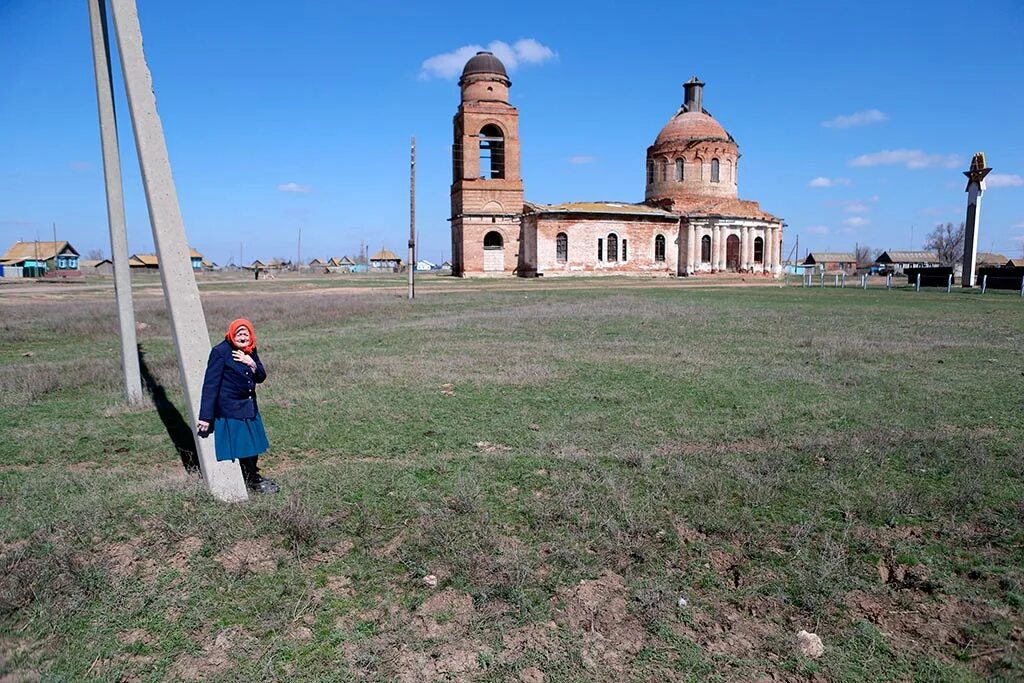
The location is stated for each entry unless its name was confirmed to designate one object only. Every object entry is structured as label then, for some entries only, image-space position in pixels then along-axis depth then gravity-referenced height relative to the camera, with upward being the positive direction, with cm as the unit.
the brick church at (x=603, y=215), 4791 +416
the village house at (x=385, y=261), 11543 +192
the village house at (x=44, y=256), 8300 +233
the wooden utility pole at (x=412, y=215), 2748 +240
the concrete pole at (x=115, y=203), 670 +79
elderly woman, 470 -90
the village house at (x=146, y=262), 8288 +159
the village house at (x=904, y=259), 9094 +139
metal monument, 3553 +329
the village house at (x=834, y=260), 10249 +150
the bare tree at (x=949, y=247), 8368 +297
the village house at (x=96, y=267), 8062 +83
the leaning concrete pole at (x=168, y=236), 475 +26
